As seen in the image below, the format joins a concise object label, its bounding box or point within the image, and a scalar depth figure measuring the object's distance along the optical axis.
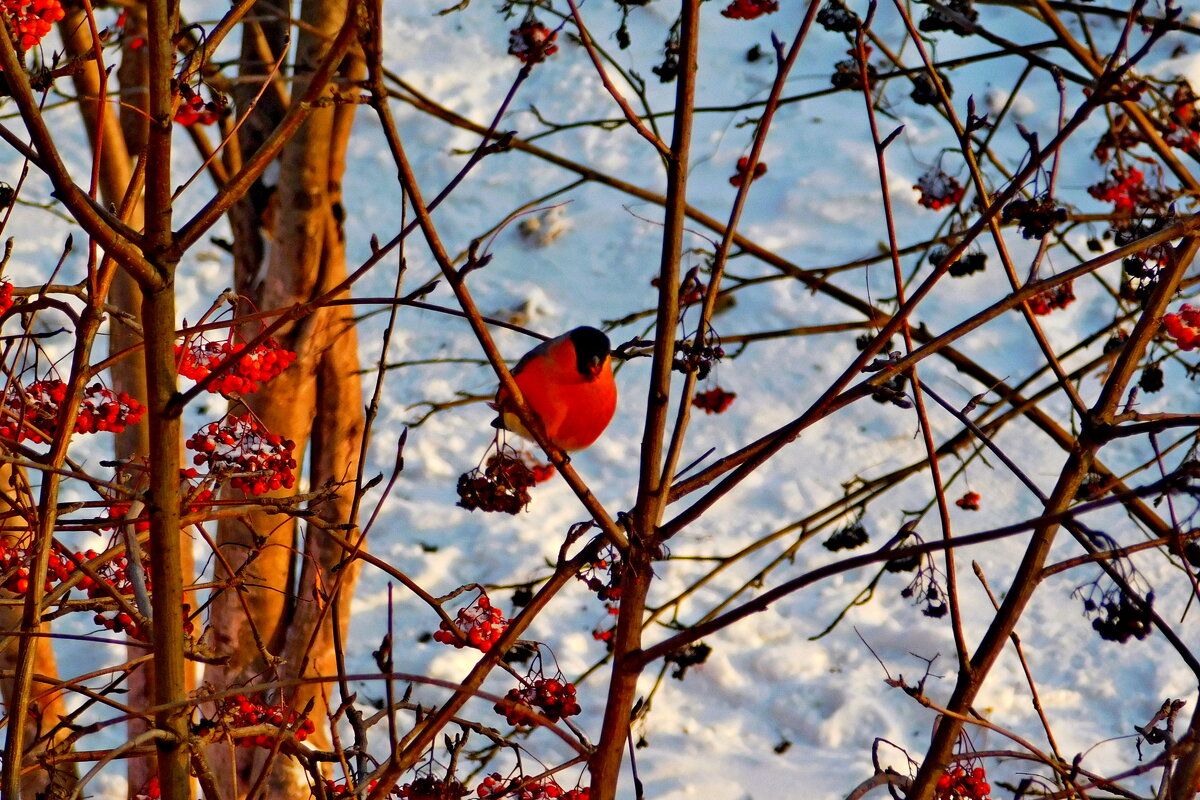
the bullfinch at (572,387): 5.89
